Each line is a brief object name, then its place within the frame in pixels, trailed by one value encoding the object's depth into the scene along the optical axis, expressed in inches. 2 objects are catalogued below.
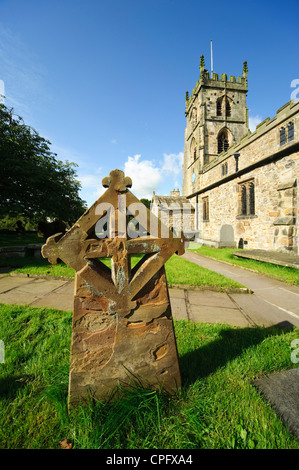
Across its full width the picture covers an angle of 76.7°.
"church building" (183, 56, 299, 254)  349.1
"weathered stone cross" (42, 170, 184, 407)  57.4
